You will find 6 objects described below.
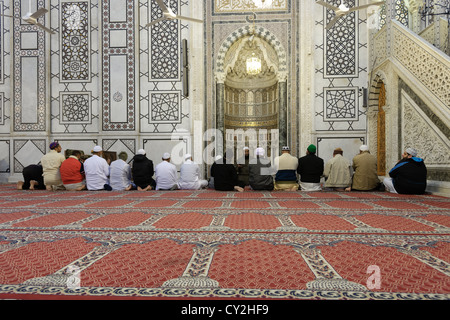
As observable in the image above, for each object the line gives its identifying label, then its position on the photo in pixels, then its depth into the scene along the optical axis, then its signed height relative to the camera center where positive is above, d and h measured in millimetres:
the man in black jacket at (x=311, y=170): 4289 -142
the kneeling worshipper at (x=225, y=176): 4273 -224
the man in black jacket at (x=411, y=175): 3572 -183
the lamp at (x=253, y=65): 6055 +1951
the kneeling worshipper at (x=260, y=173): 4203 -180
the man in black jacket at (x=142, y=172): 4441 -168
